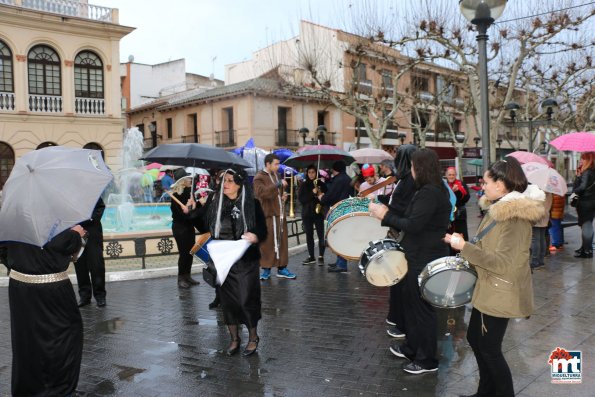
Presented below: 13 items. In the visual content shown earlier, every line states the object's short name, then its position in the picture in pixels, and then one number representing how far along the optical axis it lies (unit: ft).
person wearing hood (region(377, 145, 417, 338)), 15.83
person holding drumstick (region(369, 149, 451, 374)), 13.70
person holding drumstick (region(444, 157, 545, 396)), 10.88
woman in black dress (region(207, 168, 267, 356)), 16.06
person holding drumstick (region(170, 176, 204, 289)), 25.07
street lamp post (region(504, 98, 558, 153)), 53.31
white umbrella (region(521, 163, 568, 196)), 27.76
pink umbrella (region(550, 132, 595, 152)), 27.94
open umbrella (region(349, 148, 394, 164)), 41.55
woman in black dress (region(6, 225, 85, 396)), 12.41
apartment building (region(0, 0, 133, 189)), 76.74
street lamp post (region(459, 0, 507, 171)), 20.59
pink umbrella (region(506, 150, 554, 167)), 29.04
